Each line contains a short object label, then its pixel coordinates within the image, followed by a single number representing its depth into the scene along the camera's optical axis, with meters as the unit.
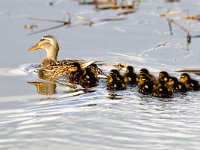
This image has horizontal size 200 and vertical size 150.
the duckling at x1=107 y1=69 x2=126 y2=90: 18.22
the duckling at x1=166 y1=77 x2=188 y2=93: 17.94
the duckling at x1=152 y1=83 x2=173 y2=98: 17.58
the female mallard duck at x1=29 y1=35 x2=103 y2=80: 20.30
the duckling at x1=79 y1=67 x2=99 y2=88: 19.00
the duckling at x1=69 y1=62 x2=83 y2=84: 19.62
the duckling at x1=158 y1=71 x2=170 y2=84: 18.08
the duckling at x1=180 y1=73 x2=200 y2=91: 18.16
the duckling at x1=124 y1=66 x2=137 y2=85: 18.83
